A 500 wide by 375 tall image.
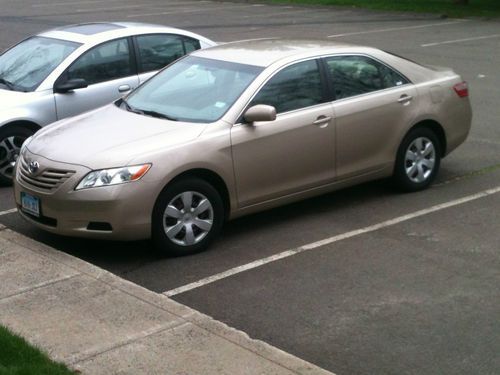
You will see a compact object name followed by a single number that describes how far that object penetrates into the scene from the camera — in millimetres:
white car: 9781
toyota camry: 7250
